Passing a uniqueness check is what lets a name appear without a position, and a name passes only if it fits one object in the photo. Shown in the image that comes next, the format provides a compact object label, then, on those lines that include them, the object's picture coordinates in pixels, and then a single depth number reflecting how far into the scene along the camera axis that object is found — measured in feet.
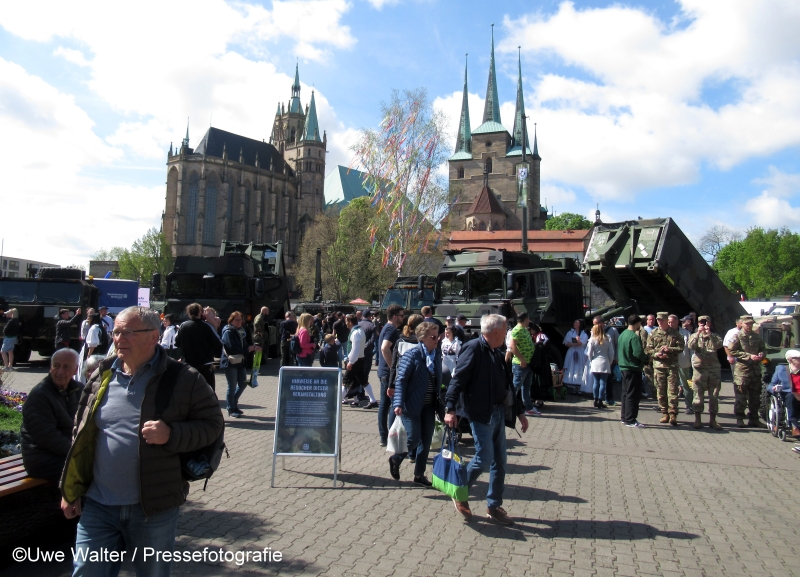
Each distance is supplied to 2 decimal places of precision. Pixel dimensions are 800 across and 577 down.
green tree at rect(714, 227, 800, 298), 202.28
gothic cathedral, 277.64
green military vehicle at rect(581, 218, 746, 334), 48.08
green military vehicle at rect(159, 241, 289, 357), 58.13
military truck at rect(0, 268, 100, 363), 53.78
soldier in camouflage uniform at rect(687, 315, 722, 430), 31.07
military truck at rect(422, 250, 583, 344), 45.93
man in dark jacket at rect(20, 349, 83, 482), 13.17
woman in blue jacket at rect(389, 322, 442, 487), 20.07
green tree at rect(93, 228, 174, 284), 269.64
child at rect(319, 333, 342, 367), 36.35
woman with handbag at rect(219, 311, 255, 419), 31.19
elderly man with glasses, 9.24
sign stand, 20.84
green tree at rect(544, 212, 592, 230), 304.30
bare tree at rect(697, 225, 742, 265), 254.45
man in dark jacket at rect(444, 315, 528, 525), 16.84
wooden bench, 12.73
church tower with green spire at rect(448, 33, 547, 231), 291.17
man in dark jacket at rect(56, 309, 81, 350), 46.00
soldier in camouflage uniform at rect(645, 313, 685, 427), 31.94
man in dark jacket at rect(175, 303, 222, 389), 27.99
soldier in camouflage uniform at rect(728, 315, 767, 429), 32.12
